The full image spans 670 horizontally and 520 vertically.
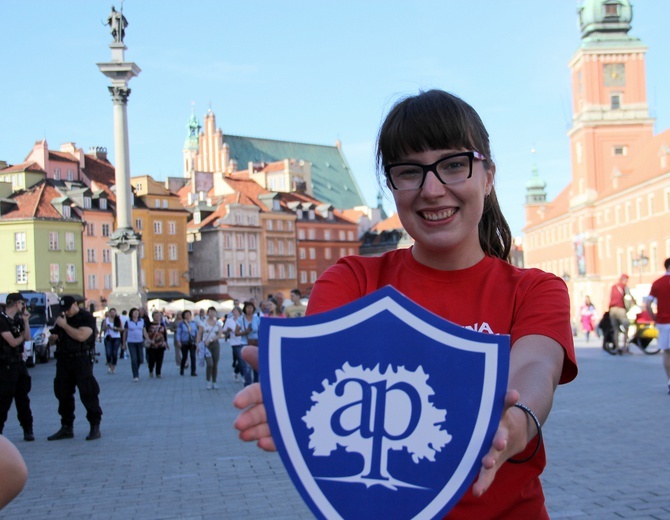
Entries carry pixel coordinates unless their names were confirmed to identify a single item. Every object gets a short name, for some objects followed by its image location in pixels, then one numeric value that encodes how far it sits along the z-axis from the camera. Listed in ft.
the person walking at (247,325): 59.36
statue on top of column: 134.72
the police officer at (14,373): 37.50
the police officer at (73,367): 39.55
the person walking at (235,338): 63.67
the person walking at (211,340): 65.41
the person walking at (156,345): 76.95
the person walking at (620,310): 79.92
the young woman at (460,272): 7.79
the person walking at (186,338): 81.20
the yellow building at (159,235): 282.15
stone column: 128.67
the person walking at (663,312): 46.06
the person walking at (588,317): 119.03
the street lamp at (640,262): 233.96
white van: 102.06
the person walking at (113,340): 87.86
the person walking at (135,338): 75.00
